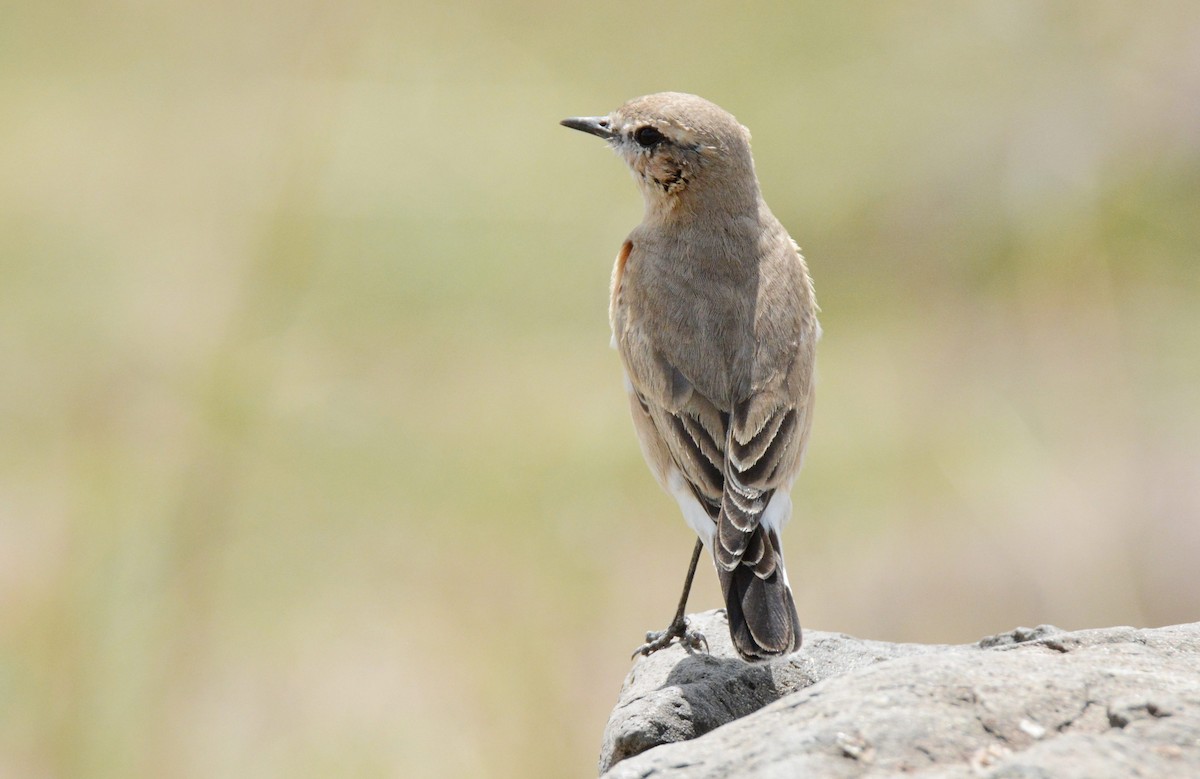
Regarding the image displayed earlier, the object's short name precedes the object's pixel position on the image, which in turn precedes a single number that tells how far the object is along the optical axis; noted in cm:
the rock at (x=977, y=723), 615
